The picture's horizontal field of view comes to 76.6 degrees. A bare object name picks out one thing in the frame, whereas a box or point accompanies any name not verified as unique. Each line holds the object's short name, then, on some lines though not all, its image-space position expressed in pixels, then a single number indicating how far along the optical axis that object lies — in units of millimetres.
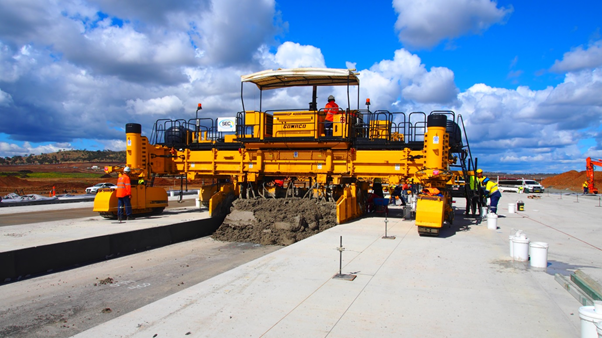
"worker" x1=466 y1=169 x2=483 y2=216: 15542
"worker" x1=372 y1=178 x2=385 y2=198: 17400
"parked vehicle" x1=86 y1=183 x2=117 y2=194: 35250
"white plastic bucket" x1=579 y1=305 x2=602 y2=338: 3496
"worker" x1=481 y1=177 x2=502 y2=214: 15352
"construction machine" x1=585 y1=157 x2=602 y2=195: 46431
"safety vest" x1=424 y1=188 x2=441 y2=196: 10989
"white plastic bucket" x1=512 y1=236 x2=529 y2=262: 7645
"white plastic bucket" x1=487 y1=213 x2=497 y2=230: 12273
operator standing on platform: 14258
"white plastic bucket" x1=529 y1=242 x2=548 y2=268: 7164
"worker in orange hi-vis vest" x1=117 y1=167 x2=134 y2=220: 13500
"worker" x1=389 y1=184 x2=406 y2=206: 19859
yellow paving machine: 13453
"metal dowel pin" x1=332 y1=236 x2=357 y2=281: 6273
